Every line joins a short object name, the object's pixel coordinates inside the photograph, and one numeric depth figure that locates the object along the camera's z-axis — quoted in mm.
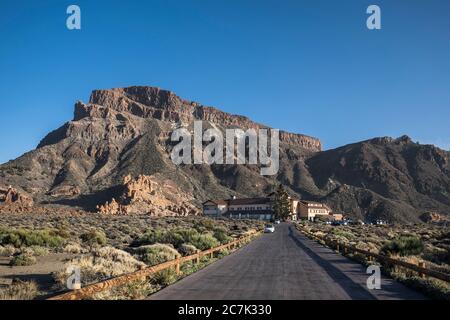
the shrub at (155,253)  20984
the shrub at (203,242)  29698
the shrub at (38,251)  24625
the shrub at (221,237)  38738
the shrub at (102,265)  15414
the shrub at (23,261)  20766
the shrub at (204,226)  48309
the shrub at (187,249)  25695
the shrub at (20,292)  11513
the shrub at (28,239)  28922
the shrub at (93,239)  31903
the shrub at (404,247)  27194
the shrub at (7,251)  24447
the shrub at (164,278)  14380
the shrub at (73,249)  27077
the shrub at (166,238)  31431
